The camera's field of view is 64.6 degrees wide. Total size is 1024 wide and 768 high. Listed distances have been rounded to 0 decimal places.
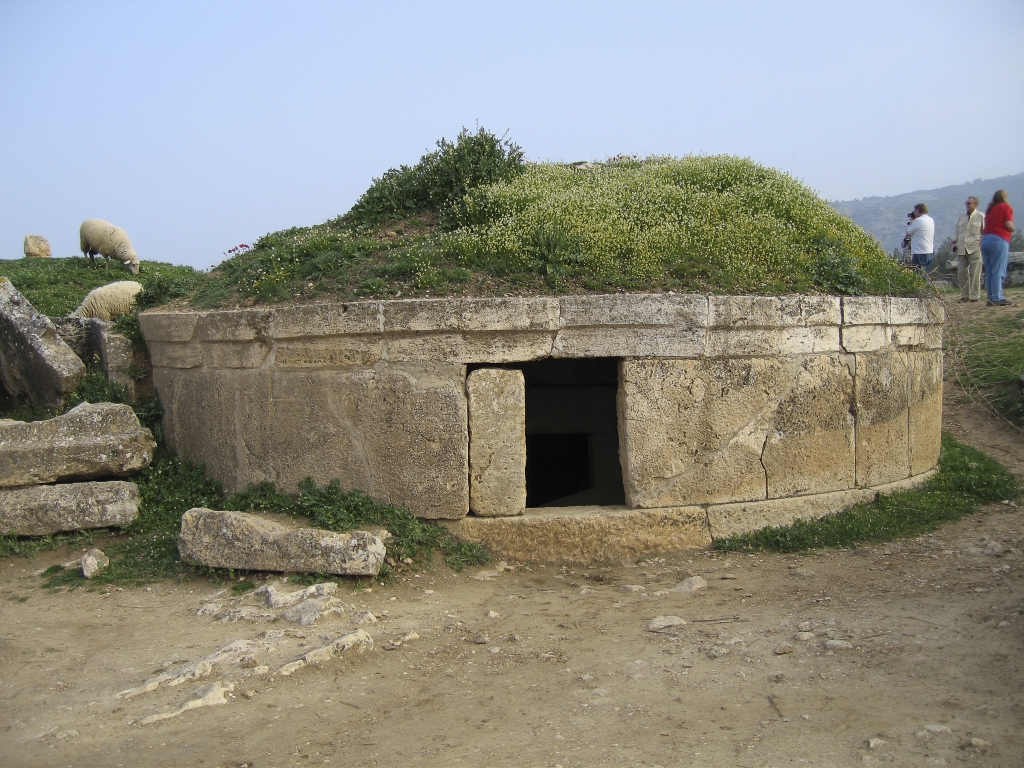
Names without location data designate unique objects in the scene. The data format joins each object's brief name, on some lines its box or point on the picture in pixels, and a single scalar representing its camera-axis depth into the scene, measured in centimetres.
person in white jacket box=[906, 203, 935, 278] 1157
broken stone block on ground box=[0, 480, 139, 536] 604
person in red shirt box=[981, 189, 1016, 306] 1120
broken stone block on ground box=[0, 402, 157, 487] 615
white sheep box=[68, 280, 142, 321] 893
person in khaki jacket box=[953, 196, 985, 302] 1164
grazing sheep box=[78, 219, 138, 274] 1257
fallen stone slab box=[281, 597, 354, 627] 469
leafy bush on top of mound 779
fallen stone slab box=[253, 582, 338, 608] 495
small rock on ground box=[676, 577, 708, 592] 525
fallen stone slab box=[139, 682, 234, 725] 370
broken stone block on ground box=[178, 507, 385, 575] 523
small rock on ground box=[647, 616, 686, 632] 462
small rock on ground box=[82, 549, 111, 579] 553
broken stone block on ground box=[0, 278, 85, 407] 742
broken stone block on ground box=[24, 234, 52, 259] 1488
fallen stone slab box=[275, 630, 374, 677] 411
